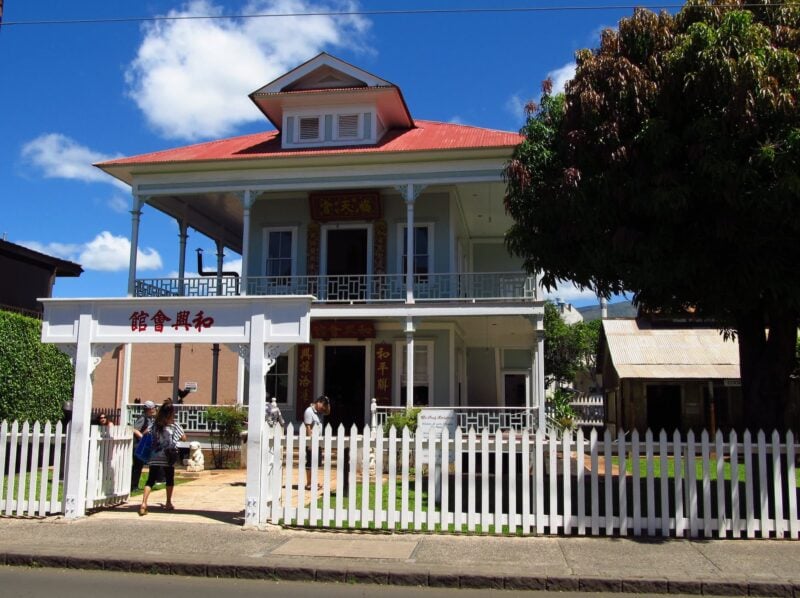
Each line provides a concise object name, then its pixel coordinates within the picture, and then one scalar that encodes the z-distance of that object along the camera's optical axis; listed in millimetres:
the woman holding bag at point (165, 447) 10195
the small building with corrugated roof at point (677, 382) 22062
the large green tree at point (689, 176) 8211
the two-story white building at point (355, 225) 18172
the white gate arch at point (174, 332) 9234
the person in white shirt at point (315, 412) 13664
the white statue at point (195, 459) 16109
